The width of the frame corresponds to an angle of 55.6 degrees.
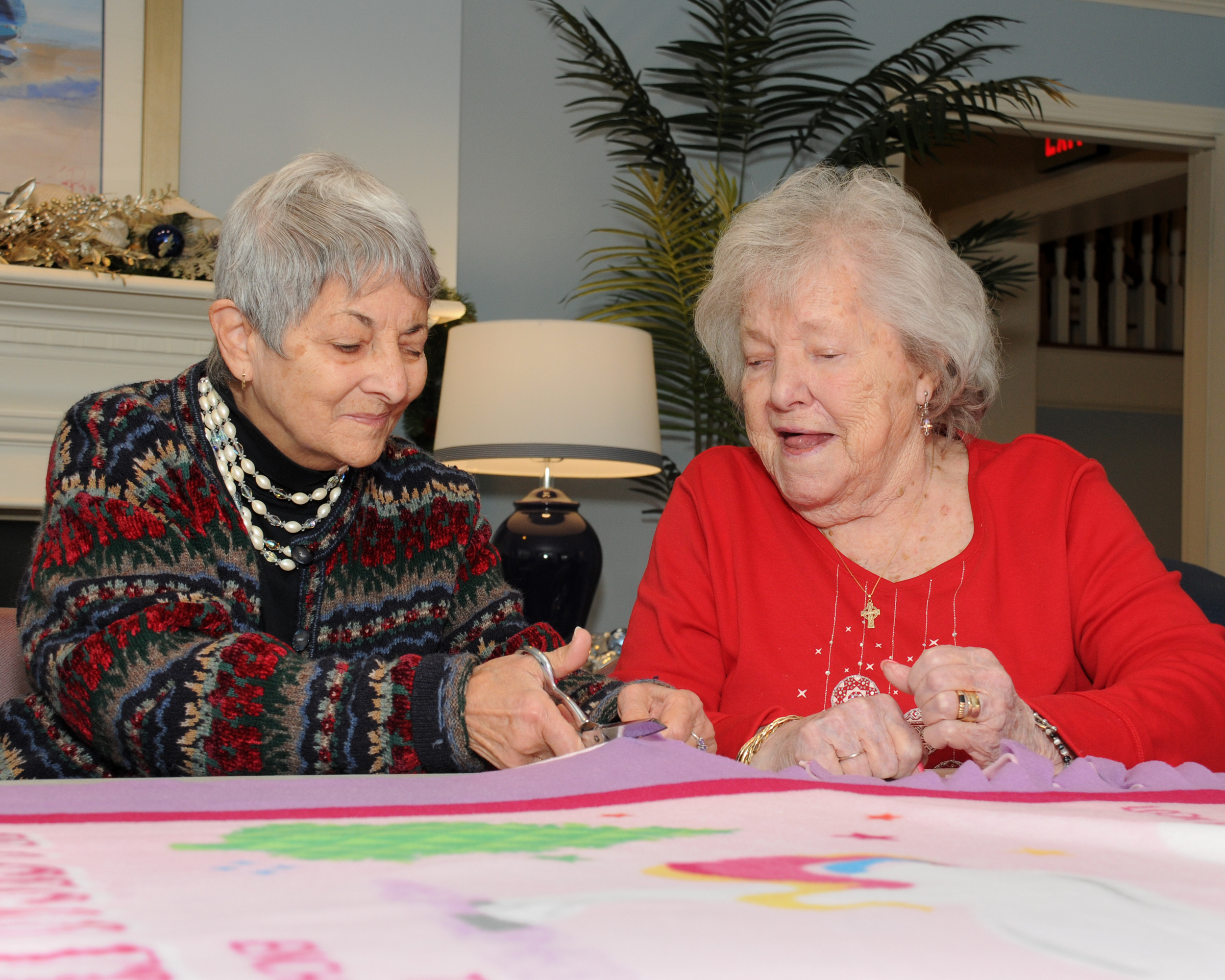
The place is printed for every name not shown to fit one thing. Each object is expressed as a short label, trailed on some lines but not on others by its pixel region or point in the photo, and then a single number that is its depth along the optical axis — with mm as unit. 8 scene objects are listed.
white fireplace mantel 3314
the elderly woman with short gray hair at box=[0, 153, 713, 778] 1086
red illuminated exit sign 6758
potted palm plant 3641
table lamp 2934
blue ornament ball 3301
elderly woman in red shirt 1538
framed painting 3408
